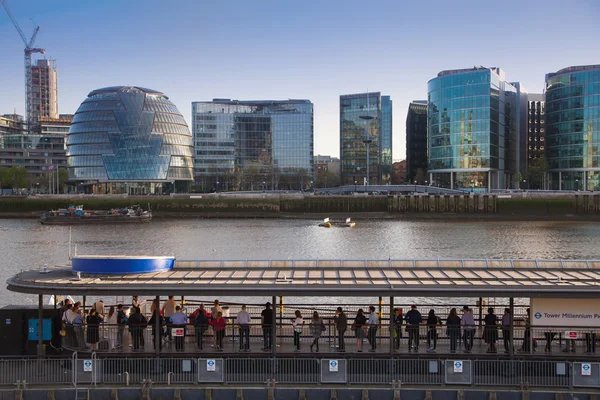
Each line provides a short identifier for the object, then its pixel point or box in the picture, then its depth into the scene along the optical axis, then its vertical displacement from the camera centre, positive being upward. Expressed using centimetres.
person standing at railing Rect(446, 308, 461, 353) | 1422 -338
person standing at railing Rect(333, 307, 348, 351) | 1416 -330
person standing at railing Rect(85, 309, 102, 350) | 1447 -346
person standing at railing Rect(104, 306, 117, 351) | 1445 -350
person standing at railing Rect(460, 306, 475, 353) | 1429 -336
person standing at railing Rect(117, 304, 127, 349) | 1462 -338
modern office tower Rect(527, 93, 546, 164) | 17600 +1743
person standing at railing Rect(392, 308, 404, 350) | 1441 -342
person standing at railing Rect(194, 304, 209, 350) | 1429 -329
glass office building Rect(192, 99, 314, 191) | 17350 +1254
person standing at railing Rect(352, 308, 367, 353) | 1423 -337
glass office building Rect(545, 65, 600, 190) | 11975 +1218
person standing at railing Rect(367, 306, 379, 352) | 1436 -345
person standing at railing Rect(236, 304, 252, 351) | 1429 -337
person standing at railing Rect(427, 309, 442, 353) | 1438 -353
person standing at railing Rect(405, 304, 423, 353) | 1434 -339
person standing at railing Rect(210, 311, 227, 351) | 1420 -333
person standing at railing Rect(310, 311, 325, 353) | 1414 -337
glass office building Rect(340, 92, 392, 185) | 17775 +1423
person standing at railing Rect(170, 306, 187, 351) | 1421 -334
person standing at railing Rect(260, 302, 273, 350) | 1448 -339
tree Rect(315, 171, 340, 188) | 17750 +158
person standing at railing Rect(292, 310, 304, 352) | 1438 -342
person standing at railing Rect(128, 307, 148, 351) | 1449 -342
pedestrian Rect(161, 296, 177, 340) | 1481 -305
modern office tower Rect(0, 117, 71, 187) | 18238 +1040
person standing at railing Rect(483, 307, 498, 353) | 1418 -343
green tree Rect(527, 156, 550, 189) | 12781 +289
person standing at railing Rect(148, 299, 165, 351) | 1375 -331
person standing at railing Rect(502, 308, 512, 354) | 1374 -340
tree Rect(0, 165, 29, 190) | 14075 +184
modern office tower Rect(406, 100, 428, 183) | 16986 +1261
